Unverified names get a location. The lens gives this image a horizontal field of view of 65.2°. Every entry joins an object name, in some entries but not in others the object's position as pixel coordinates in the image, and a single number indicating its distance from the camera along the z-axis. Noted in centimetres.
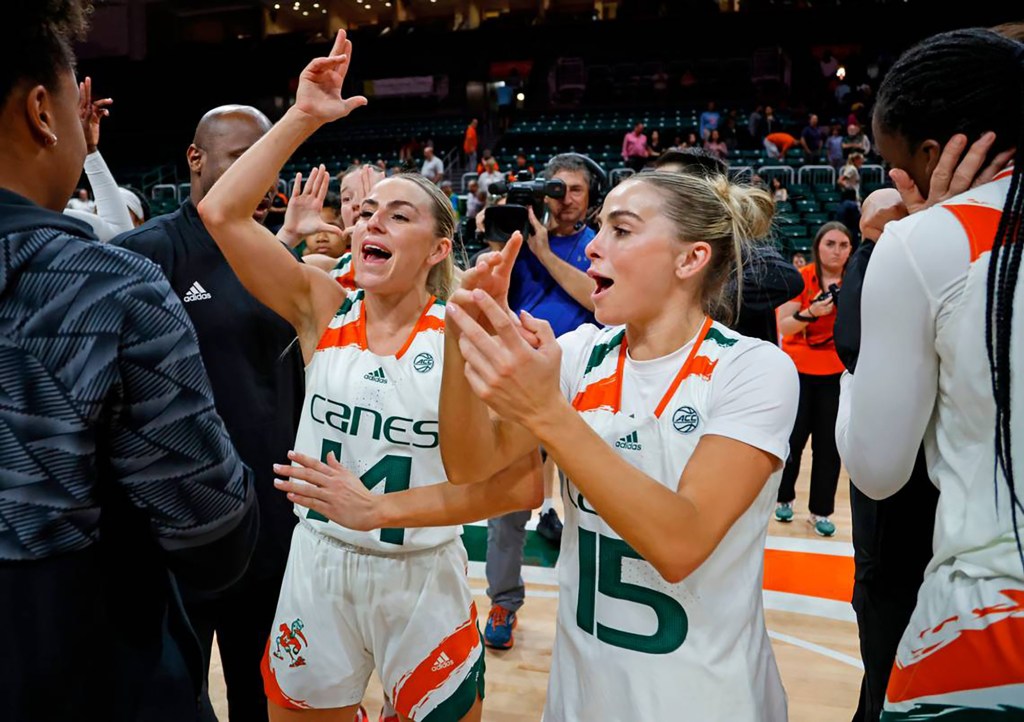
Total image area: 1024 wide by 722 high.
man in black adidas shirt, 215
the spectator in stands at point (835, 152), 1242
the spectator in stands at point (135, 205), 359
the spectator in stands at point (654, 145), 1338
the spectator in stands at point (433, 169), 1391
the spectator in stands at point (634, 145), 1346
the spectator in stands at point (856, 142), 1198
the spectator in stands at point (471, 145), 1591
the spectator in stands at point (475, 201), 1074
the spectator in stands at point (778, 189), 1005
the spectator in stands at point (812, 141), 1316
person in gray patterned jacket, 90
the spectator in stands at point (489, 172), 1150
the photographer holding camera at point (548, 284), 323
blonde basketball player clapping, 117
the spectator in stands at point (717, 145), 1279
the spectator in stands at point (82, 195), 1199
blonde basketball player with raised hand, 185
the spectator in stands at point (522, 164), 1211
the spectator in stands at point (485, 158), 1332
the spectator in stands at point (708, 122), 1436
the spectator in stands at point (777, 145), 1316
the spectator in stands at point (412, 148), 1633
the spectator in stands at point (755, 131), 1449
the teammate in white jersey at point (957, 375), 106
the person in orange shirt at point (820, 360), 421
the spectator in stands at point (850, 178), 1036
